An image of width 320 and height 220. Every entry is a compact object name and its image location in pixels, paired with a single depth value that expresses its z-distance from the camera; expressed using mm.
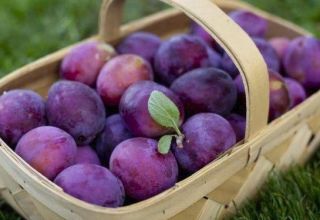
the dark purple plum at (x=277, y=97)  554
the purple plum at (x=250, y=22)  658
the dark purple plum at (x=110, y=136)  520
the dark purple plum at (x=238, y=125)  536
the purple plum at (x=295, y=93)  590
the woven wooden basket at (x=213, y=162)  448
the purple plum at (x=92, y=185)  454
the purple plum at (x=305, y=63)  614
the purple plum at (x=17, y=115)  506
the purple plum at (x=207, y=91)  523
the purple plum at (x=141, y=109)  495
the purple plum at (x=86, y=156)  504
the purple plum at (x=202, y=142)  484
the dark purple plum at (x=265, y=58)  585
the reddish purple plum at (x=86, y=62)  577
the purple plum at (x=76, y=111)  508
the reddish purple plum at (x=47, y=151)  480
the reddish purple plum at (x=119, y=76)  547
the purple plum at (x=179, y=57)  570
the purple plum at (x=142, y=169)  468
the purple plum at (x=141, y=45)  611
